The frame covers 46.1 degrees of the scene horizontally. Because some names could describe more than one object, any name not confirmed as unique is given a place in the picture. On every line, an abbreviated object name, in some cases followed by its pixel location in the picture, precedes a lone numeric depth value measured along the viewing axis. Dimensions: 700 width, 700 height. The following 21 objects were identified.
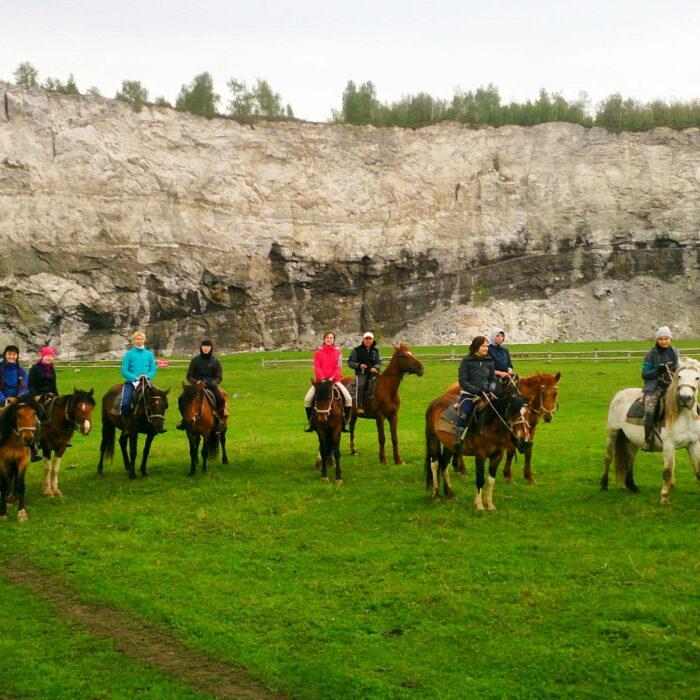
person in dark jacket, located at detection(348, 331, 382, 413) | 18.67
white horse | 12.76
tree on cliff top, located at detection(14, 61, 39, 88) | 76.12
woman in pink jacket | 16.78
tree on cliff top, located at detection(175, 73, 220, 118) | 80.25
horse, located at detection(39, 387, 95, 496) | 14.84
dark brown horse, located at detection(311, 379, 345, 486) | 15.95
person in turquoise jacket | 16.97
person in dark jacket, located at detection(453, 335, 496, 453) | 13.27
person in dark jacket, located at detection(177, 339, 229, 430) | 17.62
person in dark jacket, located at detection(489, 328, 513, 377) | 15.59
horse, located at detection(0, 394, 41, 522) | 12.95
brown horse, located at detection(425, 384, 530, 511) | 12.98
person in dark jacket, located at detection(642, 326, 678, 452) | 13.46
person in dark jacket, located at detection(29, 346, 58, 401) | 15.27
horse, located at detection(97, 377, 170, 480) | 16.69
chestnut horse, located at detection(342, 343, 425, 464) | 18.19
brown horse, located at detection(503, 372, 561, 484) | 15.56
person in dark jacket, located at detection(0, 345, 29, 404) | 14.48
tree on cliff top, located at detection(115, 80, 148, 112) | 79.81
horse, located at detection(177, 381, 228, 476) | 16.98
